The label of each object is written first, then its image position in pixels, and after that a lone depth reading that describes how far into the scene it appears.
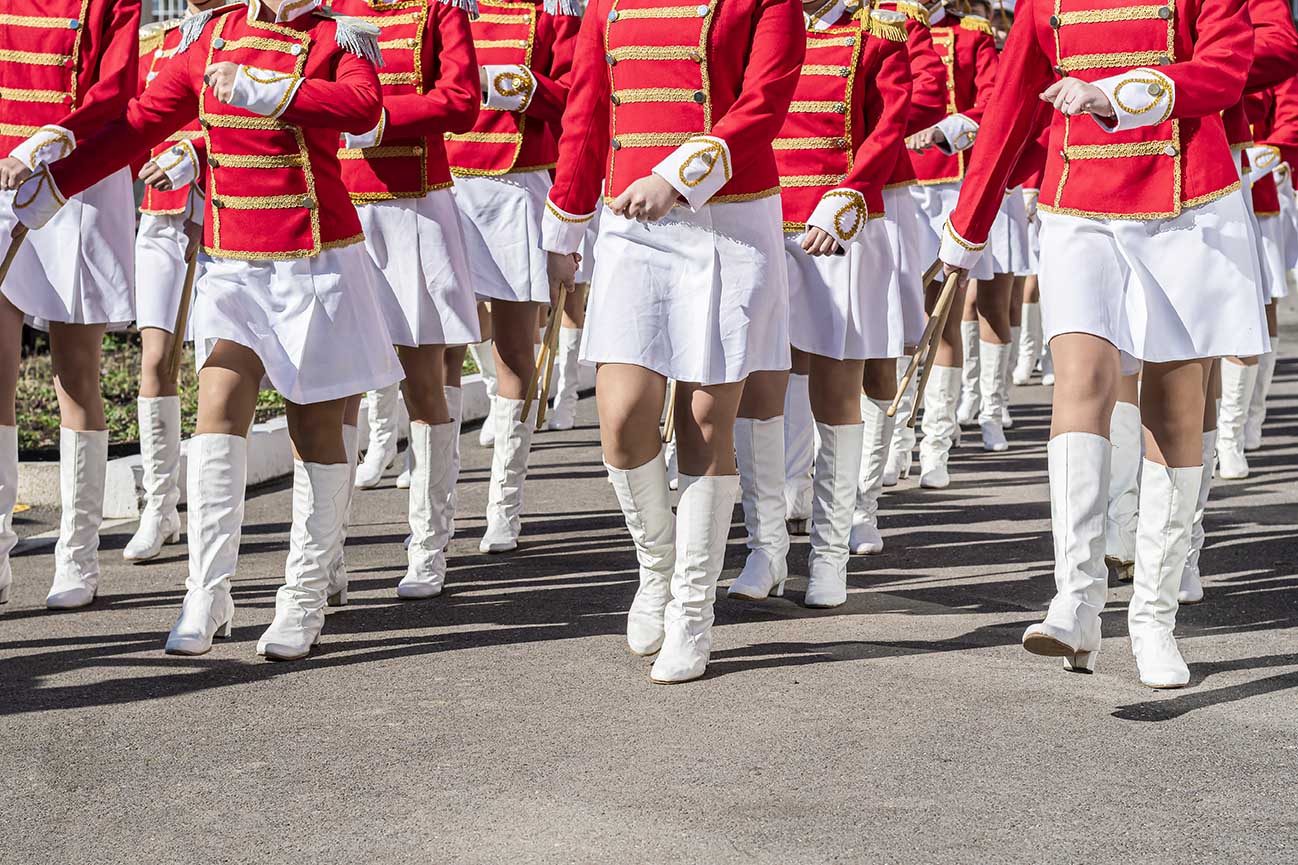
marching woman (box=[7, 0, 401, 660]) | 4.96
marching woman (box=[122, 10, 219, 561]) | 6.75
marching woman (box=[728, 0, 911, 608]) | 5.91
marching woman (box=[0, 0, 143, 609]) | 5.76
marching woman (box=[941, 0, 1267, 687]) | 4.56
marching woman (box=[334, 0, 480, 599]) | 5.95
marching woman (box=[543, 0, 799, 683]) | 4.85
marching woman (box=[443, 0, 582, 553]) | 6.82
